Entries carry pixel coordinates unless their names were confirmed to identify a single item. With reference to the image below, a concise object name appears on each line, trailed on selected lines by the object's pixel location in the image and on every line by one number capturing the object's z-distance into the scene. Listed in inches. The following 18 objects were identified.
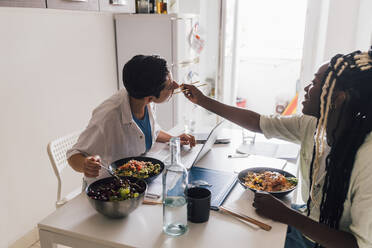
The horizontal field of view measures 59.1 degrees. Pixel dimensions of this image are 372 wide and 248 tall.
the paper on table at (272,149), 70.7
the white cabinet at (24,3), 52.6
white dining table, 41.6
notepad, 51.5
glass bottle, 43.4
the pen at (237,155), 68.4
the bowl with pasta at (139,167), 54.3
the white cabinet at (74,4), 61.4
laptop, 64.6
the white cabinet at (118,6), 76.5
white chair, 68.6
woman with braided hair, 42.0
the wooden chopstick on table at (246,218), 44.4
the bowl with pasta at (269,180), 52.6
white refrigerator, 112.2
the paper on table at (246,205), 46.9
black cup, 44.3
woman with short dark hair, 57.8
